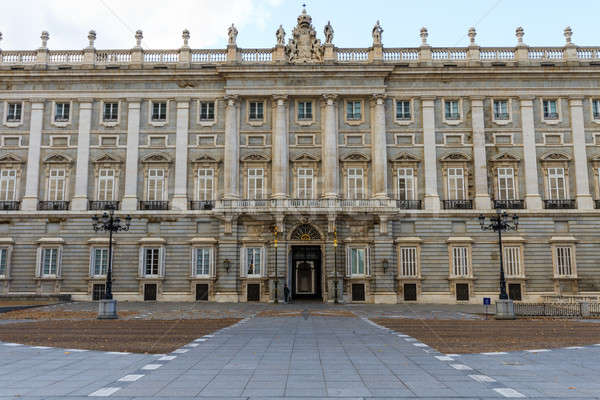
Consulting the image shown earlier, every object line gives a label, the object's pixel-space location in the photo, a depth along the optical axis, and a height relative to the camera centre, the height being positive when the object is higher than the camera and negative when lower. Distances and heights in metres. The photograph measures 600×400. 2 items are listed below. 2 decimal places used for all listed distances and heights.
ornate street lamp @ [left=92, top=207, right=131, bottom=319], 25.34 -1.80
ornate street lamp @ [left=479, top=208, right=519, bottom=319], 25.48 -1.90
